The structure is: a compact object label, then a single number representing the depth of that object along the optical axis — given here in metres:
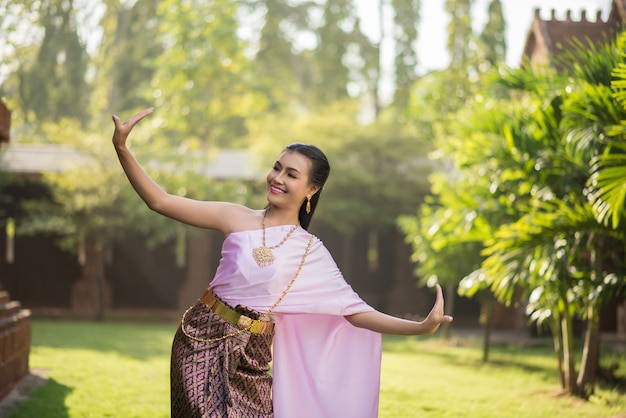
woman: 3.79
